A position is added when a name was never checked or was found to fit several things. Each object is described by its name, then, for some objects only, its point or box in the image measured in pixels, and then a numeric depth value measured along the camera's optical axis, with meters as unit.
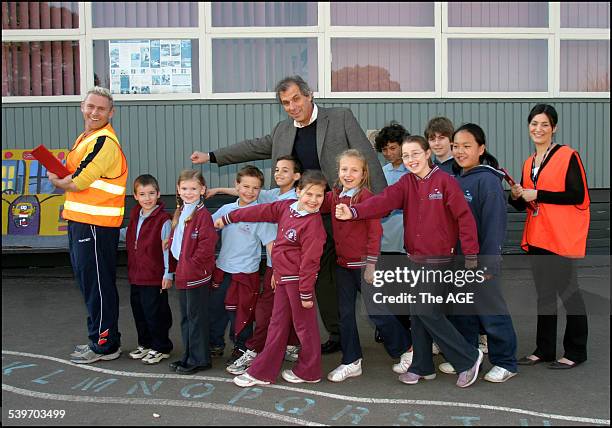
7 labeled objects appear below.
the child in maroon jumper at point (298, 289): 4.52
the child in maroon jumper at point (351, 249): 4.68
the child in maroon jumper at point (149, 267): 5.13
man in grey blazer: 5.06
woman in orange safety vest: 4.88
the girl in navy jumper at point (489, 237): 4.62
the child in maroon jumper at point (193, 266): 4.82
